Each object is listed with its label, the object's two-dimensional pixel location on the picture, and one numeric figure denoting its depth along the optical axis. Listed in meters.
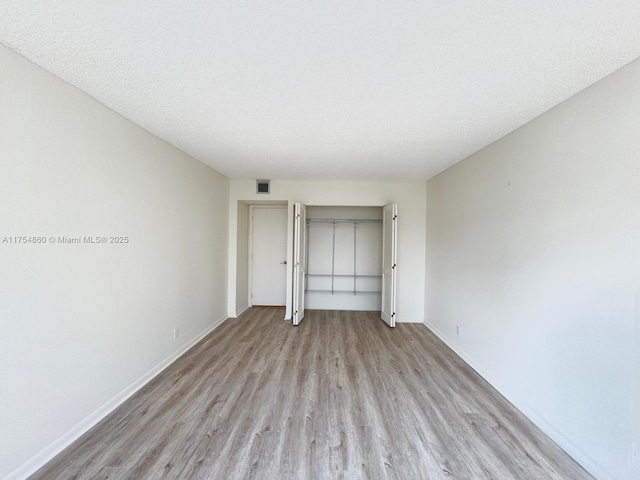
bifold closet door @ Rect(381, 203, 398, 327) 4.36
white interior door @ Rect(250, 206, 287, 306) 5.46
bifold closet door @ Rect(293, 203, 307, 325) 4.38
